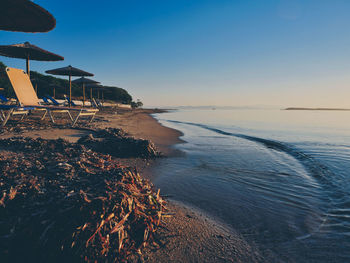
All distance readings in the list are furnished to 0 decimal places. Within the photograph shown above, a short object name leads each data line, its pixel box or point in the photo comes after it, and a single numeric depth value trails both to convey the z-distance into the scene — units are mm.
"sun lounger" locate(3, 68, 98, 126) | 6383
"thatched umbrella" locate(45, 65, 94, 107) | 12545
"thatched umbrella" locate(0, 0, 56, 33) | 3119
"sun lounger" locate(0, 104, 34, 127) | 5452
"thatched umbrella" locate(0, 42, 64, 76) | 7729
